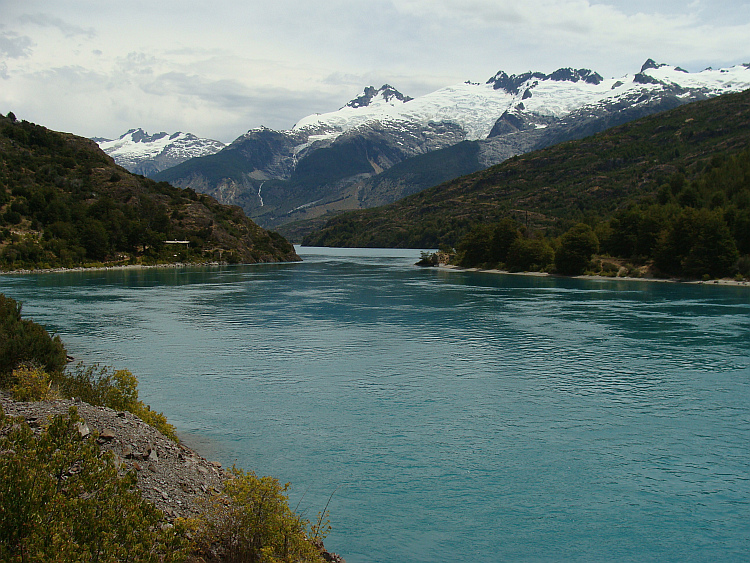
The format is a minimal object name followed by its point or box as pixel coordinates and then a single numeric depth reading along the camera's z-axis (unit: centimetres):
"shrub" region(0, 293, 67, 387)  2223
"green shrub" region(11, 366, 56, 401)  1728
